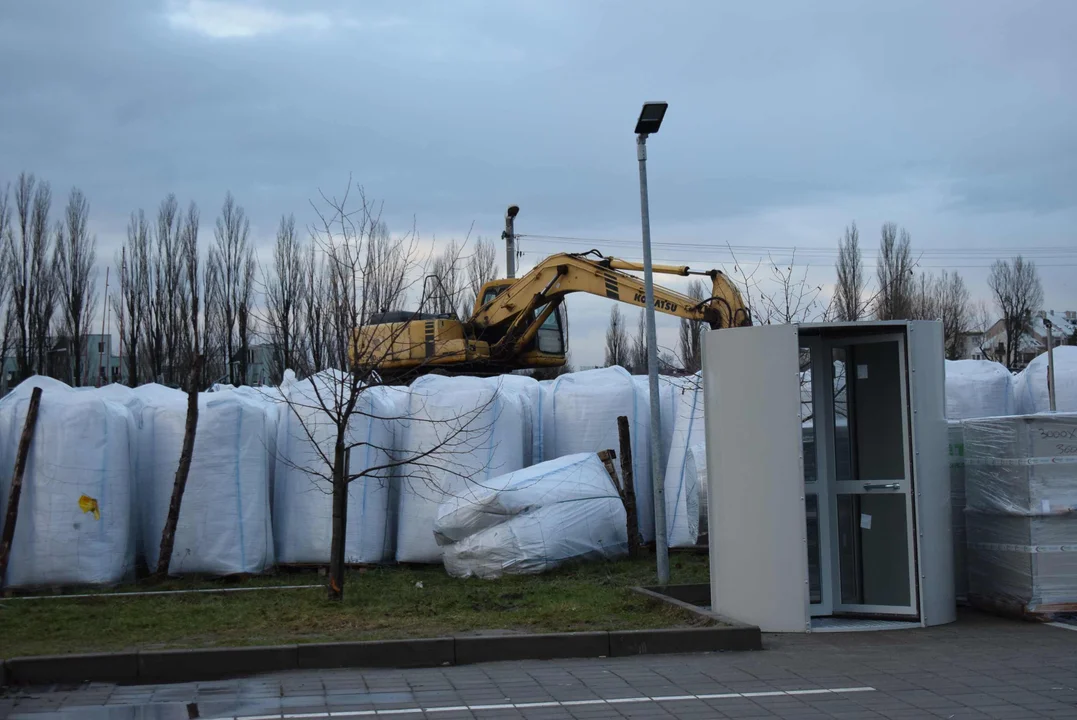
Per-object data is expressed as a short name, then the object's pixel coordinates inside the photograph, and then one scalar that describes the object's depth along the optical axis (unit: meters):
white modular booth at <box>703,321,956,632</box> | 9.06
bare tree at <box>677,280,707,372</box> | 22.54
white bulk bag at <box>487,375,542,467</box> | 15.97
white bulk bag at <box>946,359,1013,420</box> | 15.70
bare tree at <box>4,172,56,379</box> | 35.75
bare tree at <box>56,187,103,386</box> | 37.09
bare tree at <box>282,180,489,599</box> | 11.09
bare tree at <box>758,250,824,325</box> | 17.17
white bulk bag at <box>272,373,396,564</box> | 14.01
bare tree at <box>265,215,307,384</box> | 32.19
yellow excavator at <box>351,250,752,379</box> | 18.06
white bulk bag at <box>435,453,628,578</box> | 13.19
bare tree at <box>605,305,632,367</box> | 55.12
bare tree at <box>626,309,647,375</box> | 47.38
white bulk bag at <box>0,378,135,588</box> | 12.46
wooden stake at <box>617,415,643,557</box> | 14.40
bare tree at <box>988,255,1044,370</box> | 46.94
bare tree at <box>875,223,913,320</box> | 32.59
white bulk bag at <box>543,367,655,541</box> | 15.41
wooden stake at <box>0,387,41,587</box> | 12.27
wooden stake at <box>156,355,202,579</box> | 13.02
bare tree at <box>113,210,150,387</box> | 39.12
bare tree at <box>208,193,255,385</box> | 39.81
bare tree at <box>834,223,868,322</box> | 34.08
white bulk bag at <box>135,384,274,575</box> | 13.34
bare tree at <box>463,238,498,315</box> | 43.24
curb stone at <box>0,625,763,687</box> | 7.75
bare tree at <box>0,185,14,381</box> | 34.50
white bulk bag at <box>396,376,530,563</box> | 14.27
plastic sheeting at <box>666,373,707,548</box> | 14.45
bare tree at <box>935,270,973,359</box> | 41.28
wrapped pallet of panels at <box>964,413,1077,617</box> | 9.30
